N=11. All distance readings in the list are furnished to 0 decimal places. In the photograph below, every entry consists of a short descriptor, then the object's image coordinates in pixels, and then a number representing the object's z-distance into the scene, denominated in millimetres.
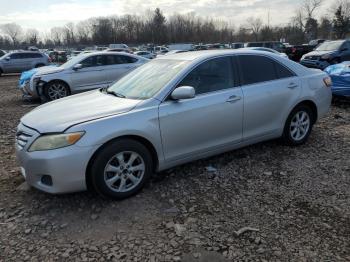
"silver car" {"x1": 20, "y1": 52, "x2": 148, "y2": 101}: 10414
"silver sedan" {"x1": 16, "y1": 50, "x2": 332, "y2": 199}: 3617
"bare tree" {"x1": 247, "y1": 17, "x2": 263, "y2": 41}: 86138
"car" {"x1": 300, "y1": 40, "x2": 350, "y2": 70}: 15312
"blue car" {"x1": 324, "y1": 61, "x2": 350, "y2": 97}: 8538
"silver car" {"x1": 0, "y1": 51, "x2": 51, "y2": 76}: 22641
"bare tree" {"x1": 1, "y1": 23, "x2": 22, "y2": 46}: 104888
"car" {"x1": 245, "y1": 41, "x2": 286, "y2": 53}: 29778
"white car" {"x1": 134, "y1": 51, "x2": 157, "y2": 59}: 31797
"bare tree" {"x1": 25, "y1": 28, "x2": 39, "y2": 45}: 95488
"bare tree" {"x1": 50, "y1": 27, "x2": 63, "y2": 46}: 103425
